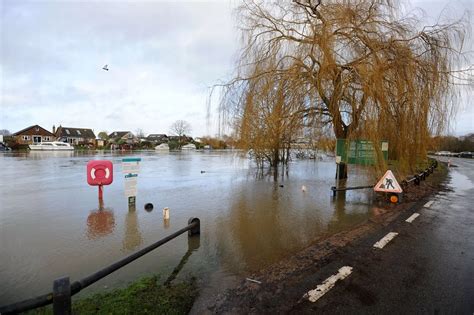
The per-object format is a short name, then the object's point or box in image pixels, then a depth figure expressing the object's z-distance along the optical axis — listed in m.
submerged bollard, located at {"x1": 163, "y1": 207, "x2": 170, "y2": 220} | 6.24
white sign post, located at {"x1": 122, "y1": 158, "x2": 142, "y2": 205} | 7.45
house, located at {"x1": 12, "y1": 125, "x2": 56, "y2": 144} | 53.96
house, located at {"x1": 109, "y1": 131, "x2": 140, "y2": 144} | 67.36
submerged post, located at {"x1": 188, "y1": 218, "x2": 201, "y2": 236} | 5.02
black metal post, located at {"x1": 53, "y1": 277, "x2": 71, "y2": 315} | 2.26
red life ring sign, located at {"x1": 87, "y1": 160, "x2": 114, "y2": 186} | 8.05
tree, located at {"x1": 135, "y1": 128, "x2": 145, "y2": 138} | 89.15
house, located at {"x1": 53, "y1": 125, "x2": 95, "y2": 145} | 62.03
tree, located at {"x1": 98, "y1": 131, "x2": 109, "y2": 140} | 73.51
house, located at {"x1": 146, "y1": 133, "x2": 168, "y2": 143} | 85.49
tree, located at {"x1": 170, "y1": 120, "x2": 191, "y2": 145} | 84.94
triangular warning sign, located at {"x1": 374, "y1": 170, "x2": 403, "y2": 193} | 8.11
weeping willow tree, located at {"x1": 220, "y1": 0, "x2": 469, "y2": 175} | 8.12
